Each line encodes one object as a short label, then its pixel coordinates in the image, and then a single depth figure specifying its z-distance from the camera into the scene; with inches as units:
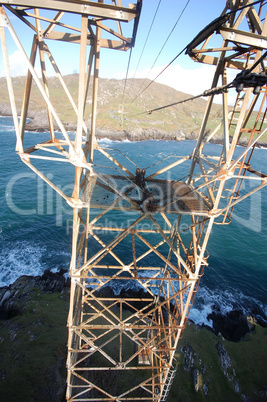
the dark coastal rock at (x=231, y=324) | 675.0
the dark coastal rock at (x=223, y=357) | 564.9
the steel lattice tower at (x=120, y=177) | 197.9
